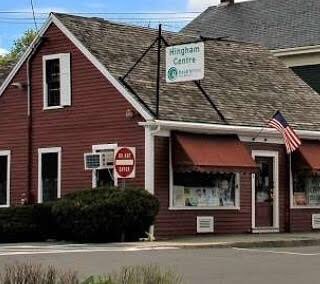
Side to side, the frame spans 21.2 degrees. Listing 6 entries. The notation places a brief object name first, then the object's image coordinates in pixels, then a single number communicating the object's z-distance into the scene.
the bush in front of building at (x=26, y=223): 24.00
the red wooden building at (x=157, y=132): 24.80
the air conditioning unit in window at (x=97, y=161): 25.31
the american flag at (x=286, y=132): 25.80
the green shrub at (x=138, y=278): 8.12
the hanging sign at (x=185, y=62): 24.33
